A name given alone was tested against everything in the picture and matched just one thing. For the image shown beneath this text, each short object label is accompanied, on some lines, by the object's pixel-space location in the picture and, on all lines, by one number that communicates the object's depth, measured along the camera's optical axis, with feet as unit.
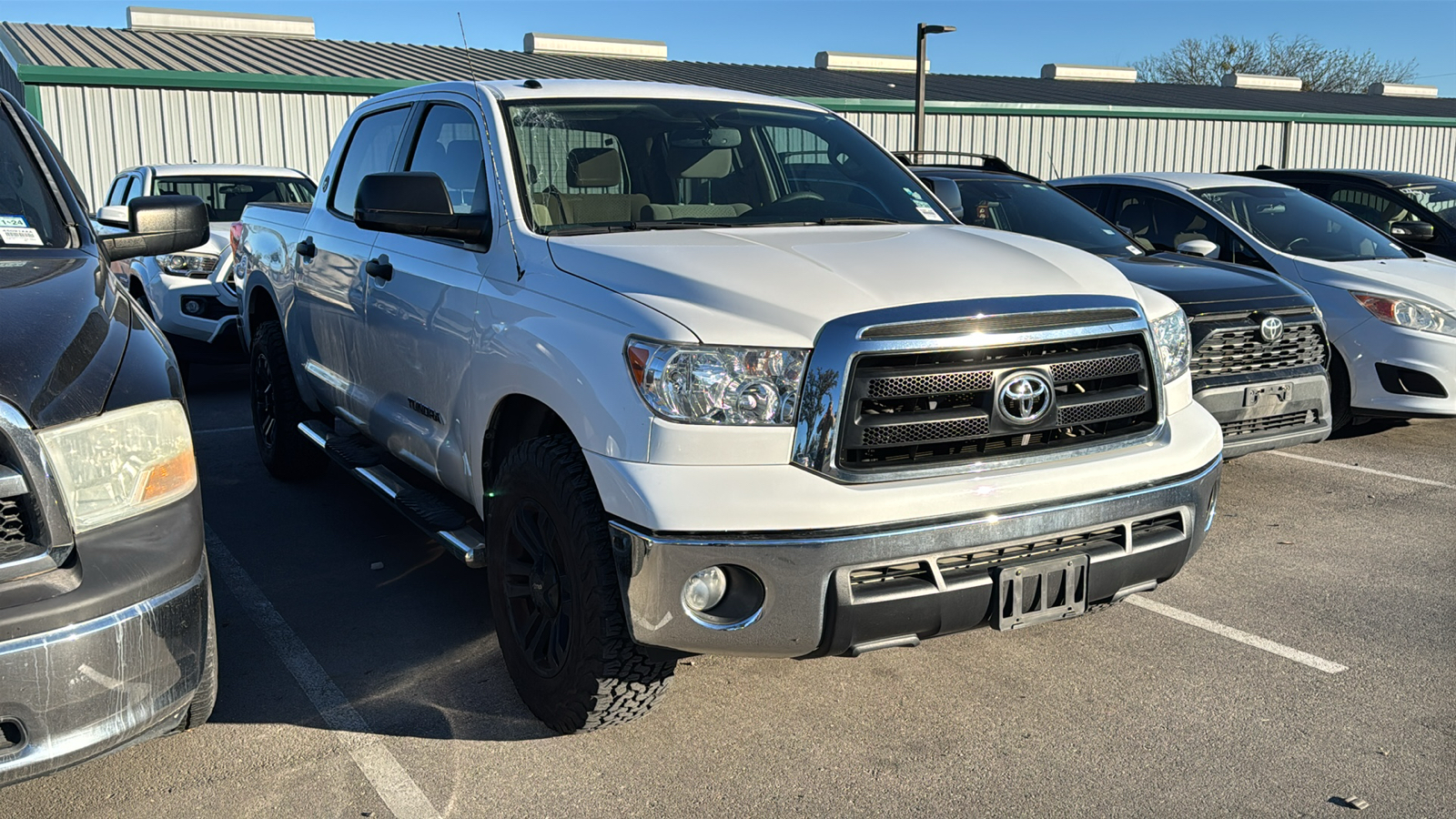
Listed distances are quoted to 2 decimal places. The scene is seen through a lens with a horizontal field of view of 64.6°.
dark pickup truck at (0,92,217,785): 7.57
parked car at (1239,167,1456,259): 31.48
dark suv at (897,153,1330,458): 17.76
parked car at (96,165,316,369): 29.27
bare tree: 171.22
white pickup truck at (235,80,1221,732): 9.13
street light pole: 54.95
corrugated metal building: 48.44
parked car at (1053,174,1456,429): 21.06
